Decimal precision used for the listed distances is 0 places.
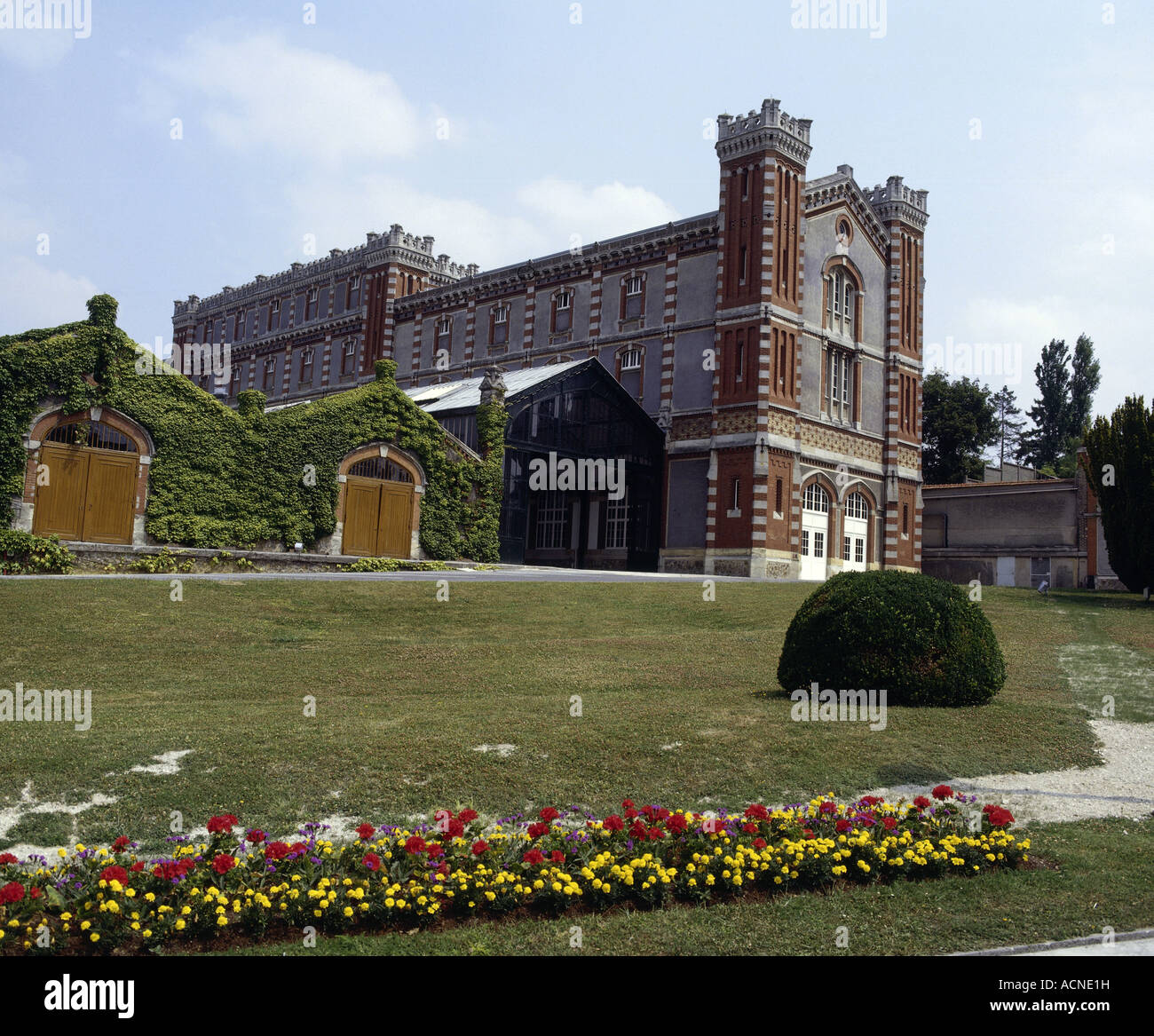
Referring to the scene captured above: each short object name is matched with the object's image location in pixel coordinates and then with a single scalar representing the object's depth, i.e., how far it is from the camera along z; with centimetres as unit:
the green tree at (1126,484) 2984
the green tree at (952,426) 6350
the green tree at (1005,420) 9362
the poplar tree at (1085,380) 7656
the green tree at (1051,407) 7681
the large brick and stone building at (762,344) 4172
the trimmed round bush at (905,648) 1353
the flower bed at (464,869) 666
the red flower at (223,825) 745
